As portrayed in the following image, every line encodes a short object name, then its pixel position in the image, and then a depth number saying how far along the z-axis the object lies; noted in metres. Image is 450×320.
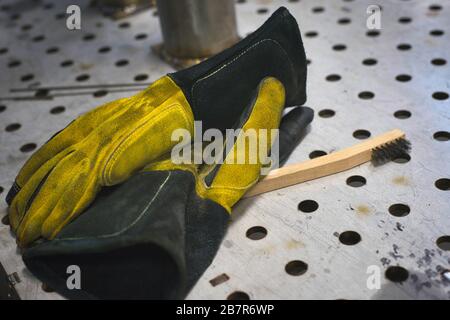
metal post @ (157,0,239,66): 1.21
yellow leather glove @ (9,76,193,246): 0.82
